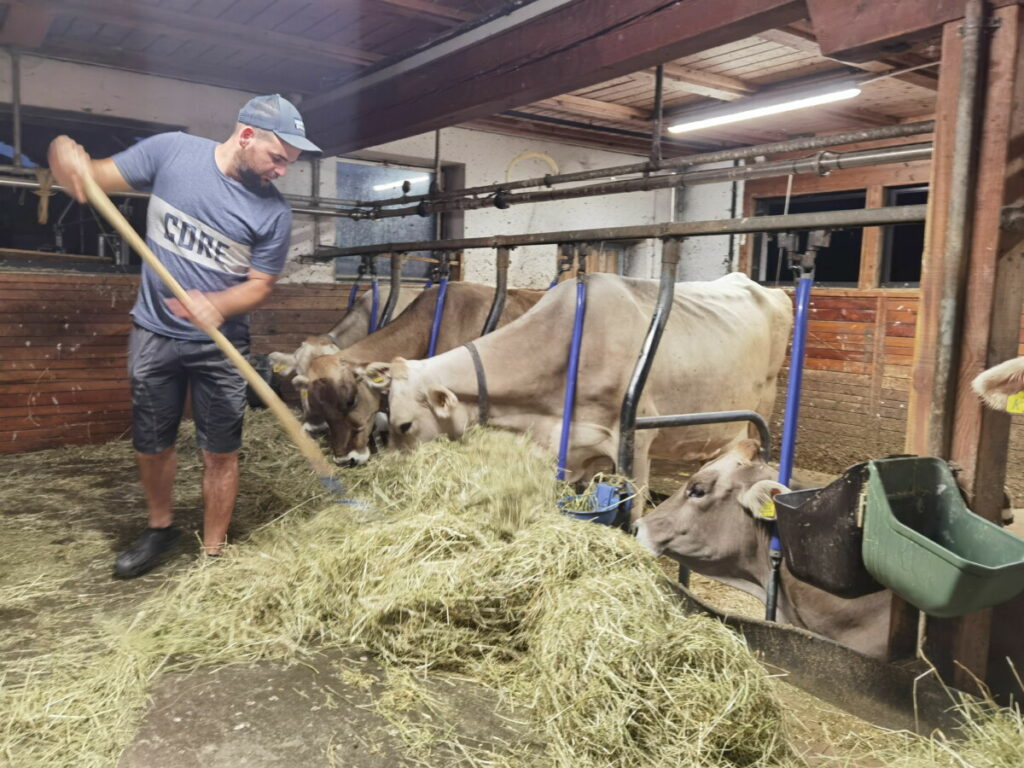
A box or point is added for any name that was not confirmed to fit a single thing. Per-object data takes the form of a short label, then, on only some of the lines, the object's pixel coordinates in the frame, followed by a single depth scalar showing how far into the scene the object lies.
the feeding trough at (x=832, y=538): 2.12
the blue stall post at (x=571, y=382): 3.86
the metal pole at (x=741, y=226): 2.56
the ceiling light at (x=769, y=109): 6.73
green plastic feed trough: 1.78
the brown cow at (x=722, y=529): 3.27
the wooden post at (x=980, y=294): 2.12
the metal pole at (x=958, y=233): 2.13
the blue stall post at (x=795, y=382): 2.86
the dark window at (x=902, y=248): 8.74
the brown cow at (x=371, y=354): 4.70
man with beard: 3.04
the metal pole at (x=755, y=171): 3.21
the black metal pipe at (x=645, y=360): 3.39
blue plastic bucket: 3.28
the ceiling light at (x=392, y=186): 8.50
